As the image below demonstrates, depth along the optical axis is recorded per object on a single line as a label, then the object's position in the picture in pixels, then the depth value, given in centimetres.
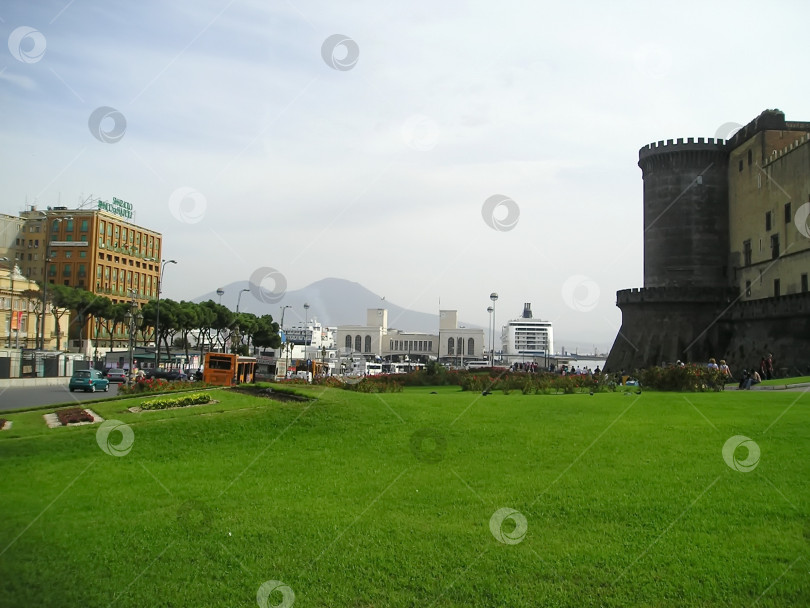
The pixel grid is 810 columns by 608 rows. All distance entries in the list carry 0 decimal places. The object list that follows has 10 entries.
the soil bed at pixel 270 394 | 1857
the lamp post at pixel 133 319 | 5449
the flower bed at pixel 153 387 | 2277
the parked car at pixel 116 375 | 5169
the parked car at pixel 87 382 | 3816
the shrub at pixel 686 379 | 2303
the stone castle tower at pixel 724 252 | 4538
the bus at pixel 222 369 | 3834
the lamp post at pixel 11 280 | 4891
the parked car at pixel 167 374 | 4956
